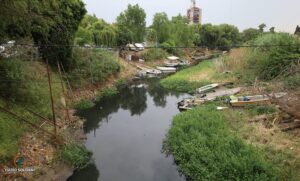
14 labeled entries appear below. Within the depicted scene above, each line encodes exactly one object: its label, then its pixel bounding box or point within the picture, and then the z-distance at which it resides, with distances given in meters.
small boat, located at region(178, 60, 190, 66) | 37.28
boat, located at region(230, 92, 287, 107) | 13.95
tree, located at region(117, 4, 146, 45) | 40.12
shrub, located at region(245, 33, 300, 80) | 17.59
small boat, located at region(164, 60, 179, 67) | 35.61
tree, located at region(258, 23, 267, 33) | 55.54
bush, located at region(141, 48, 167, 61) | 34.97
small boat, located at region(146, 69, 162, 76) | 30.64
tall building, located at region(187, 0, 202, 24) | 99.49
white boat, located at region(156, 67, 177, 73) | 32.50
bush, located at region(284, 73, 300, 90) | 12.30
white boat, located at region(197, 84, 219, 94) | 19.39
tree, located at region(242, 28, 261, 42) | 51.79
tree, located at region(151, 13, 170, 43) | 45.15
